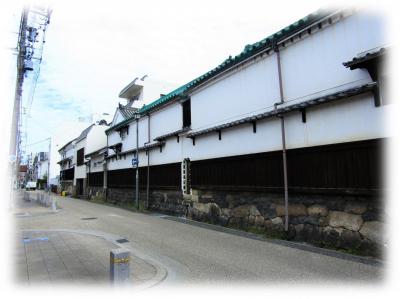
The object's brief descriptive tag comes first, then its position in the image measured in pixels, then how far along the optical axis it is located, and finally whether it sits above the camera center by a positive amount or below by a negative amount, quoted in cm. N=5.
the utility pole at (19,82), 1350 +562
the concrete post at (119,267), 435 -131
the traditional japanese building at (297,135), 746 +159
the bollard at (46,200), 2345 -141
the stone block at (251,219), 1092 -148
